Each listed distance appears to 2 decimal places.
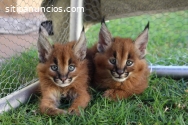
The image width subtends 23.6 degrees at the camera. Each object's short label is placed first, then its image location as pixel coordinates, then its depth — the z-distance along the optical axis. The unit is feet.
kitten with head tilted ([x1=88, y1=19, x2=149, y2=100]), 3.44
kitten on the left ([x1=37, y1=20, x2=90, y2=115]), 3.30
